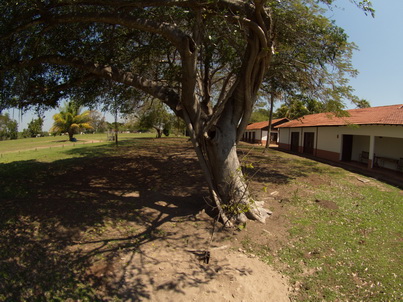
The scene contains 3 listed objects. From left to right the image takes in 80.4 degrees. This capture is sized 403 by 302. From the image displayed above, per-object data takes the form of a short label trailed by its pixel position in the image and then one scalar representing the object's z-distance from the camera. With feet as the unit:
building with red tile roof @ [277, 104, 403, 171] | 44.32
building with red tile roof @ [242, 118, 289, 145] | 105.39
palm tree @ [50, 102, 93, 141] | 106.56
